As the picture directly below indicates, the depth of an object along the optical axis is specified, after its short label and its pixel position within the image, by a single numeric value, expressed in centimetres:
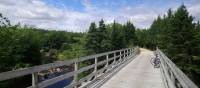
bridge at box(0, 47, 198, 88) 212
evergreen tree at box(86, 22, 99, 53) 3069
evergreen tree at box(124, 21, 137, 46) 4523
